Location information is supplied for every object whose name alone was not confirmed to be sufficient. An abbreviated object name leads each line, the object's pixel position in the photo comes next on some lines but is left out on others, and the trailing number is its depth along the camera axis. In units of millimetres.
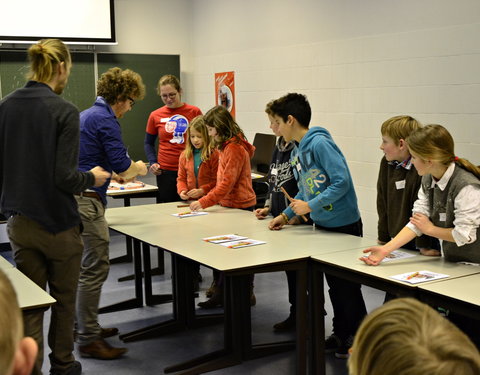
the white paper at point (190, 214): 3836
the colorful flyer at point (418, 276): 2353
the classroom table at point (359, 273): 2393
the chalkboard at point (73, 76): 6145
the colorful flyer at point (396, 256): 2691
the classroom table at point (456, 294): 2127
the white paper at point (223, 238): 3098
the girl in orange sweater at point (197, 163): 4039
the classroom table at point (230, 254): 2766
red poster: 6559
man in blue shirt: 3080
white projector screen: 6086
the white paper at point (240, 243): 2960
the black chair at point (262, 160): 5516
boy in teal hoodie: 3051
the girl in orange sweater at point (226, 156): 3768
